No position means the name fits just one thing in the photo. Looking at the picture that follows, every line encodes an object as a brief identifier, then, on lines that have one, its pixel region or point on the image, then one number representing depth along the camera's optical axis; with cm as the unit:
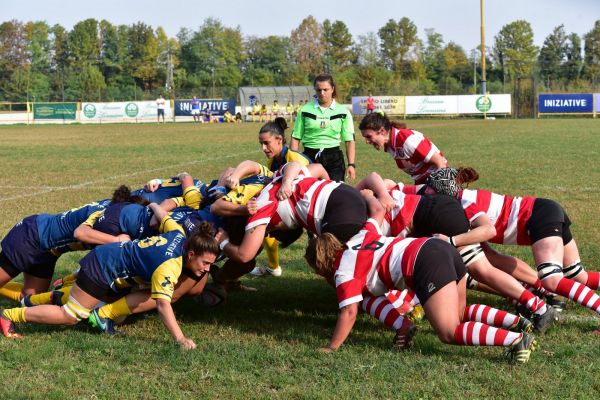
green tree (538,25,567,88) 9275
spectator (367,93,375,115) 4150
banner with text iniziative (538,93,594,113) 4259
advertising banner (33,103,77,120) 4572
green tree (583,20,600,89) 8688
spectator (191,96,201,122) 4766
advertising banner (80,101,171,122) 4597
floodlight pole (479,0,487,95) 4417
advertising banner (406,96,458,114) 4444
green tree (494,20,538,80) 8688
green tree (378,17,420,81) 8619
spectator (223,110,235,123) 4522
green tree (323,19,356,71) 8488
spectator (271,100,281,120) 4392
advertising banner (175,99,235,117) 4794
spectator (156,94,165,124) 4369
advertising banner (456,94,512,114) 4319
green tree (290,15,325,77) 8719
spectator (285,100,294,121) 4569
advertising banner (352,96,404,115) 4553
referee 830
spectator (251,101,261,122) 4603
